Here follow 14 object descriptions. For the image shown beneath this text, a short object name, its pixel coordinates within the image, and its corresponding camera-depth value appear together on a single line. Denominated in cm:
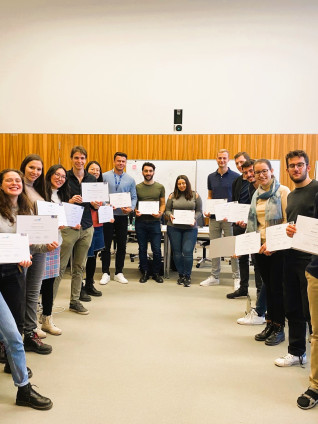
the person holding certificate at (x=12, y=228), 244
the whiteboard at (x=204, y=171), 775
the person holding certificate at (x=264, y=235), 327
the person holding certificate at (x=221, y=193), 528
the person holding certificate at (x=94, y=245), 478
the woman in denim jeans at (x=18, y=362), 221
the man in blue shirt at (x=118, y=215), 531
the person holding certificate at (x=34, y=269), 302
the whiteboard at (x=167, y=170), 789
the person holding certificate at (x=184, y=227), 538
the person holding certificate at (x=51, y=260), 332
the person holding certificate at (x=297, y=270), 272
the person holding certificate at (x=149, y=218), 546
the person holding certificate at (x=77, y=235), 381
